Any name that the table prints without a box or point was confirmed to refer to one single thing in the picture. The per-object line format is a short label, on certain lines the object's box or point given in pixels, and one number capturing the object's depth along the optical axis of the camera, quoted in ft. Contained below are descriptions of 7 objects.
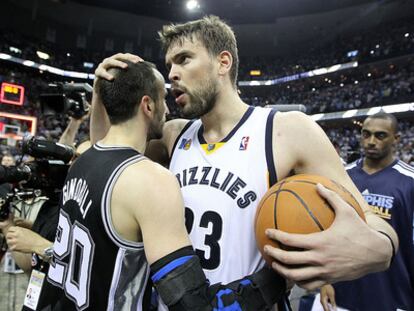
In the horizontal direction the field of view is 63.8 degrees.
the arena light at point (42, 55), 80.65
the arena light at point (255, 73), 95.76
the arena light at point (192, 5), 74.73
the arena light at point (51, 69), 79.81
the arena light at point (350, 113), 71.15
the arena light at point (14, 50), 73.83
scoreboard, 59.00
